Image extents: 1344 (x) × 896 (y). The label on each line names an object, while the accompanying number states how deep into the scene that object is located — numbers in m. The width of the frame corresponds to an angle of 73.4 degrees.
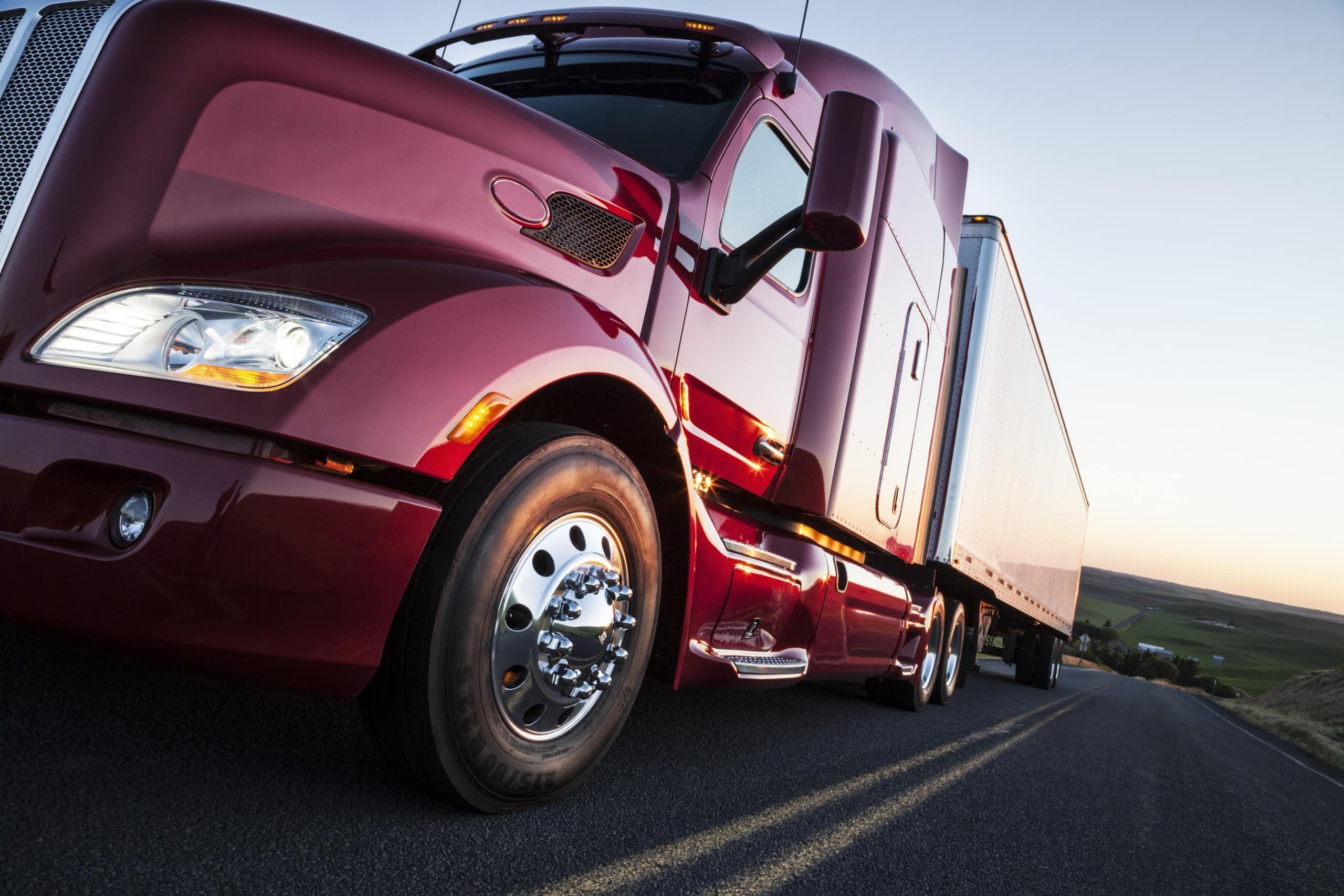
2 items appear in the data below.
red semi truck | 1.62
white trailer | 6.71
